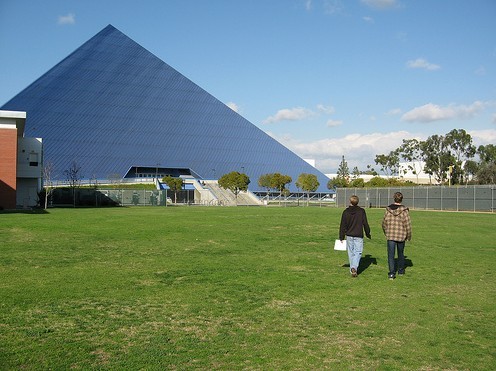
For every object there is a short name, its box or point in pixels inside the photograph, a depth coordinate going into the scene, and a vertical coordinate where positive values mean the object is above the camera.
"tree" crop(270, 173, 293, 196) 70.94 +1.76
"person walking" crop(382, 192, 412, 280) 8.77 -0.47
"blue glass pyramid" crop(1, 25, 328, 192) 72.31 +10.34
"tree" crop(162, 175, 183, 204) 66.25 +1.05
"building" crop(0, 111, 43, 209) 32.75 +1.63
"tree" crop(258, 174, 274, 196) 72.34 +1.77
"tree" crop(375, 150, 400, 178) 94.74 +6.49
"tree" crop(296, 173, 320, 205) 72.62 +1.67
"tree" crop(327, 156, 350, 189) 105.27 +4.93
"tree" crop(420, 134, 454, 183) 79.62 +6.33
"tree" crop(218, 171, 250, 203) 64.88 +1.37
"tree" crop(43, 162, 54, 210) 50.85 +1.39
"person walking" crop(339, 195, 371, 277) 8.73 -0.57
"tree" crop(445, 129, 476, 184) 79.12 +8.25
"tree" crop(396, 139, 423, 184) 86.94 +8.12
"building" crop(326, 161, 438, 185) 97.97 +4.95
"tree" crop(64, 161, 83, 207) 62.21 +1.66
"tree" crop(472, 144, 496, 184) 74.94 +5.27
